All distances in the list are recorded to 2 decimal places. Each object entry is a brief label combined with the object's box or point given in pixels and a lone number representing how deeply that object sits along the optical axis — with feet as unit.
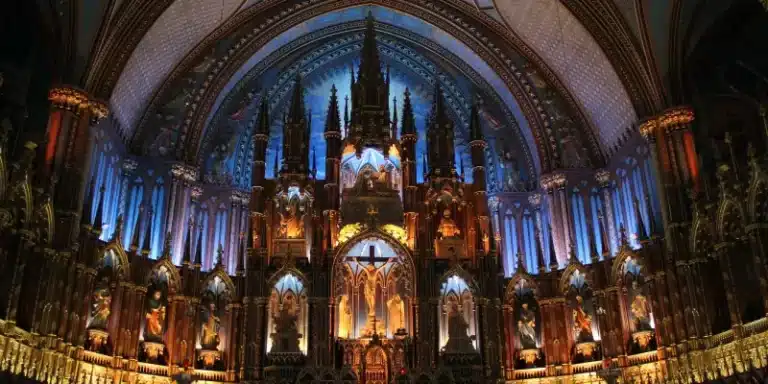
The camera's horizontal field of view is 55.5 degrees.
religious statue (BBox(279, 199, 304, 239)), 94.89
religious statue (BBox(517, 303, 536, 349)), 90.12
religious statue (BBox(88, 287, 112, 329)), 77.29
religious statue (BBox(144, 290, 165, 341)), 83.20
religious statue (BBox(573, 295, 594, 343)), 87.61
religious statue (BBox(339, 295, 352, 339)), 89.61
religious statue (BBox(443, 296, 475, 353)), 87.51
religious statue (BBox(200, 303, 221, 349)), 87.20
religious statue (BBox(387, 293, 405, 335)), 90.38
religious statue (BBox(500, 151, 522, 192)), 105.50
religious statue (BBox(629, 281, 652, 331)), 82.48
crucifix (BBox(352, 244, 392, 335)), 91.61
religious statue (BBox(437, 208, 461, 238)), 96.27
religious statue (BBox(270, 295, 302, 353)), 86.02
